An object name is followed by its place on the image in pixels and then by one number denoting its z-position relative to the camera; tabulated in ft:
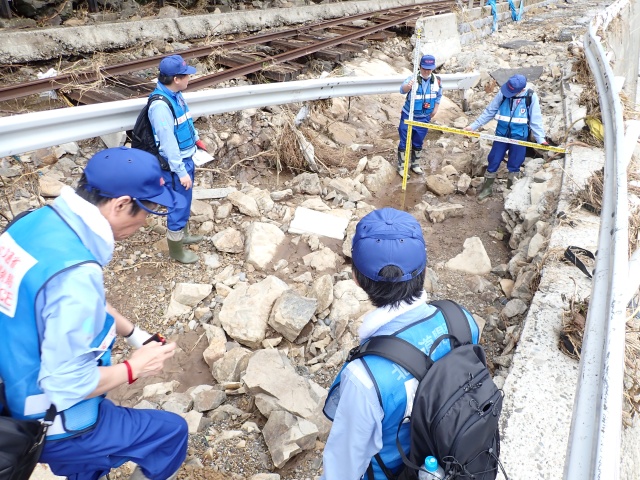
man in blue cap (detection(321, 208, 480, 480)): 4.93
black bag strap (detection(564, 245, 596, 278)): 9.73
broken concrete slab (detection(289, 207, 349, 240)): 15.28
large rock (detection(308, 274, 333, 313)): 11.94
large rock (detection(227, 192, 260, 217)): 15.46
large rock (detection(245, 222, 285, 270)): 13.71
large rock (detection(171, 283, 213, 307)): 12.18
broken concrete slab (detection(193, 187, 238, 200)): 15.83
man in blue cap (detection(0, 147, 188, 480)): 4.98
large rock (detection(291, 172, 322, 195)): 17.34
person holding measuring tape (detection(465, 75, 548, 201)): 19.03
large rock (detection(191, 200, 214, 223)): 15.03
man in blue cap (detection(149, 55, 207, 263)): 11.66
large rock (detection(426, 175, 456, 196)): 20.08
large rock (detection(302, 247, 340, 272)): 13.90
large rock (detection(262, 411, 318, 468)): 8.27
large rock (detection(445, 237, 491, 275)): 14.61
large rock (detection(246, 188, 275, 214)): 16.02
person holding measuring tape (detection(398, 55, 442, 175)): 20.99
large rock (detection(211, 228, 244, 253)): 14.10
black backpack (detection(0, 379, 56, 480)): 4.91
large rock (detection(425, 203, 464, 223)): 17.93
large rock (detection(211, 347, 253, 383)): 10.22
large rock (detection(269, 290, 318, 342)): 11.00
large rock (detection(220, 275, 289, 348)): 11.10
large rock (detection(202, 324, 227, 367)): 10.71
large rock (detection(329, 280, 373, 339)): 11.46
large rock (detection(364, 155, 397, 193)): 19.50
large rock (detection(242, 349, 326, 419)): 9.11
